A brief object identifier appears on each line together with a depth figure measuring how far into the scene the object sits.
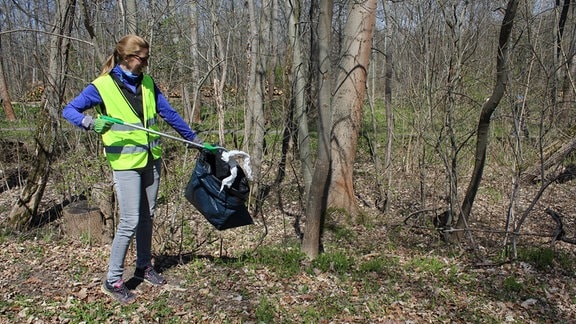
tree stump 4.80
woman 2.88
